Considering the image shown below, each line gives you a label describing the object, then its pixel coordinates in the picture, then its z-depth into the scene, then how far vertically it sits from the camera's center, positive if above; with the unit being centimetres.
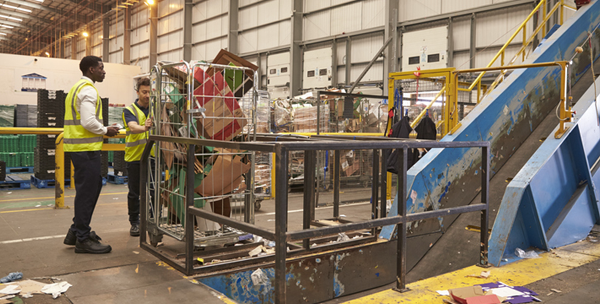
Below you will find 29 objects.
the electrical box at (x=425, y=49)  1361 +303
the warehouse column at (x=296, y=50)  1838 +387
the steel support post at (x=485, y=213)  386 -62
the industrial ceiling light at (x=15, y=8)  2936 +910
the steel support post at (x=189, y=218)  345 -63
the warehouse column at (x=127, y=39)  3025 +698
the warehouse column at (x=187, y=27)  2417 +629
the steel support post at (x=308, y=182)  462 -46
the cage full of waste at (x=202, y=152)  398 -12
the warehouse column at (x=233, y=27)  2134 +564
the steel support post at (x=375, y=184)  510 -51
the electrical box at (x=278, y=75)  1920 +299
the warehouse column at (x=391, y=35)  1462 +366
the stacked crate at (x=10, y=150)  1171 -37
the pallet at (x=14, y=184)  926 -101
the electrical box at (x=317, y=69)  1750 +301
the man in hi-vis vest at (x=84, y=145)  413 -7
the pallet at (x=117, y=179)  1039 -98
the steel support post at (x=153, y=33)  2705 +669
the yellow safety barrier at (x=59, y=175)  696 -61
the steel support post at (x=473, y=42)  1286 +304
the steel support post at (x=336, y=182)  568 -53
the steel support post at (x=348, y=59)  1673 +319
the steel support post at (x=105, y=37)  3325 +782
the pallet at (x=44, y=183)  947 -100
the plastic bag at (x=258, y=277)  373 -119
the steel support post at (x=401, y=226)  321 -63
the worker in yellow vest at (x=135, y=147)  510 -10
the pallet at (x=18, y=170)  1172 -90
